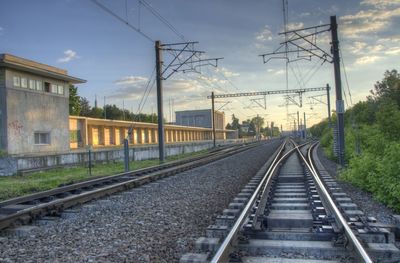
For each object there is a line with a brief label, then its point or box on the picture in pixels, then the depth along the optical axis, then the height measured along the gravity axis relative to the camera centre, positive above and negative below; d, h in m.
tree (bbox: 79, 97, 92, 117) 102.71 +9.14
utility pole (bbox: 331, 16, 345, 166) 18.55 +1.99
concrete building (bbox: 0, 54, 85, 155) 25.77 +2.61
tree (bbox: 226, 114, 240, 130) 175.68 +5.41
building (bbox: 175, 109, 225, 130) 131.75 +6.48
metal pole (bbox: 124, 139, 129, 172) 19.12 -0.86
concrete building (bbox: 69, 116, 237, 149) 43.44 +0.98
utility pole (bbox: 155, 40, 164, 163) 27.42 +3.53
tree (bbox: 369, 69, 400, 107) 37.80 +5.15
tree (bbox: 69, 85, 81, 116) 76.54 +8.01
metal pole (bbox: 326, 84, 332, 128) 46.06 +4.30
